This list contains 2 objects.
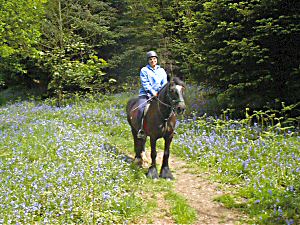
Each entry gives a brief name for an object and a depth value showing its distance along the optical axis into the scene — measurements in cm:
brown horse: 698
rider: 796
